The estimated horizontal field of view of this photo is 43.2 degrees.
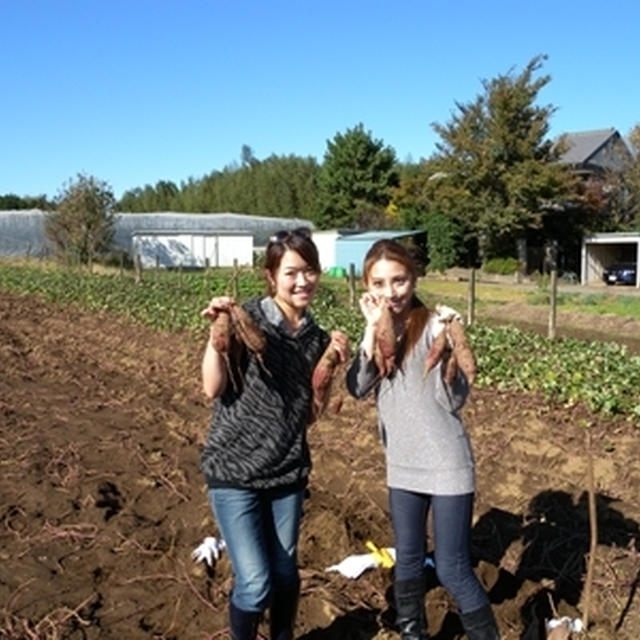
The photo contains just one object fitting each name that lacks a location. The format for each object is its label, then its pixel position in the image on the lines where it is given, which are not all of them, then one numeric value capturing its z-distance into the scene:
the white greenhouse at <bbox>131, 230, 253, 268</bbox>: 46.12
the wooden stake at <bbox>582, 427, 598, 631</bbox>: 2.94
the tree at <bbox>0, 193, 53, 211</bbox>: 70.56
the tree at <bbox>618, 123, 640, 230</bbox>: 37.94
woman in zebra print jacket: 2.80
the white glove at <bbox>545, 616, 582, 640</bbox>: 3.30
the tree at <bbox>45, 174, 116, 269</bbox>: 38.56
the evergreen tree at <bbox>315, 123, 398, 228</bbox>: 56.03
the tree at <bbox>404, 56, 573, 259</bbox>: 34.59
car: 32.07
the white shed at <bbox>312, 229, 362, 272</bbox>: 42.62
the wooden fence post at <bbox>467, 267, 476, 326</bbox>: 14.72
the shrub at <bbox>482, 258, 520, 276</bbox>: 35.69
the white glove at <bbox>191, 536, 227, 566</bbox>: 4.09
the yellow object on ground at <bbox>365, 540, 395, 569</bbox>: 3.91
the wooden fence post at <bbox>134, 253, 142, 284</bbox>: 24.51
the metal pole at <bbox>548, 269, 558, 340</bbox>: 12.82
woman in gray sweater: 2.90
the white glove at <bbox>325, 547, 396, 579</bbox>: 3.90
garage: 35.57
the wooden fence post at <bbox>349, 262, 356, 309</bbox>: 17.23
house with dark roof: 42.66
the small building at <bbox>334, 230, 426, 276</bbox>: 40.31
